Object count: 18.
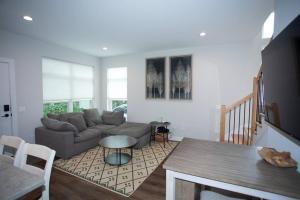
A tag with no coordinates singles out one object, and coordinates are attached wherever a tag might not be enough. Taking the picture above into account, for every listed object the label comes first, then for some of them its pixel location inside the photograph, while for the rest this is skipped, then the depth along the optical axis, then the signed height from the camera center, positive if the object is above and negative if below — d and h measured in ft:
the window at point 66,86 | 13.62 +0.93
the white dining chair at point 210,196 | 4.04 -2.68
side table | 14.62 -3.16
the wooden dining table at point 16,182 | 2.94 -1.82
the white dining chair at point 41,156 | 4.23 -1.74
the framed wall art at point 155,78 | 15.84 +1.83
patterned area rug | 7.90 -4.44
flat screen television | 3.28 +0.42
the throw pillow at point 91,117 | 14.78 -2.07
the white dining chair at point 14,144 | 4.67 -1.56
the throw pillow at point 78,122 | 12.75 -2.19
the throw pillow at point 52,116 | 12.55 -1.64
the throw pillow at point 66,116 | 12.82 -1.70
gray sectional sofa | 10.74 -2.87
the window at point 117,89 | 18.07 +0.81
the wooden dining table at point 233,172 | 3.17 -1.81
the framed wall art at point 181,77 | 14.78 +1.79
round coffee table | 9.72 -3.09
